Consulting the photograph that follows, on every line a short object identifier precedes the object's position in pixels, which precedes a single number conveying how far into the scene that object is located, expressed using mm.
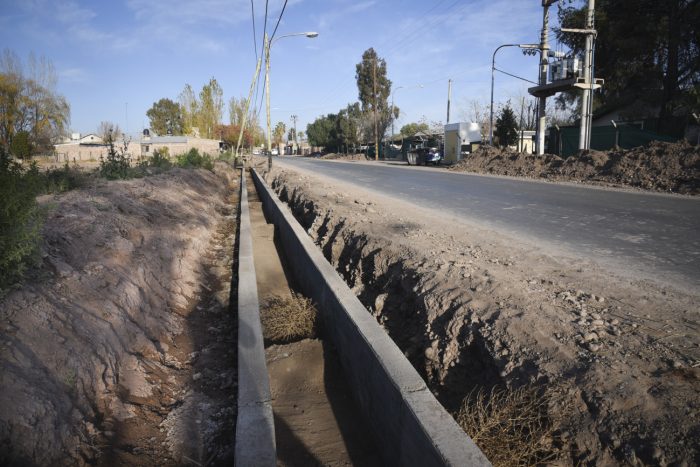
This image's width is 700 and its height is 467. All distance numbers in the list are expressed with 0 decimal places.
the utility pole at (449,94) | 45559
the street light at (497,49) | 24944
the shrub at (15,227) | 3195
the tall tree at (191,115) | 69812
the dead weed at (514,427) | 2357
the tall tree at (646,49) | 24172
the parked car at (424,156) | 36219
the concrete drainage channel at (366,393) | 2264
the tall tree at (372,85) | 69125
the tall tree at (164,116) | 106000
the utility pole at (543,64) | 22828
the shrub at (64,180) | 8412
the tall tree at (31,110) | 47812
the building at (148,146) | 59250
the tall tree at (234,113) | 80250
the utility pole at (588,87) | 20588
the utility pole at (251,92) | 30339
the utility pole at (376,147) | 52447
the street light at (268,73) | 25828
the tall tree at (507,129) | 35000
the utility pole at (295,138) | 124750
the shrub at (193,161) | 20891
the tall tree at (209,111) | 68000
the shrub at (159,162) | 17500
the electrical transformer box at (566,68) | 21938
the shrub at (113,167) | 12075
